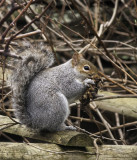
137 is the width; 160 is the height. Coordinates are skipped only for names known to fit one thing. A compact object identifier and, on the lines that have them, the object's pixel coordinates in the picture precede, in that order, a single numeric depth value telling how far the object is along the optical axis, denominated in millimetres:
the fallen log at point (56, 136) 5669
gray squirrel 5707
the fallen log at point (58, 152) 5634
